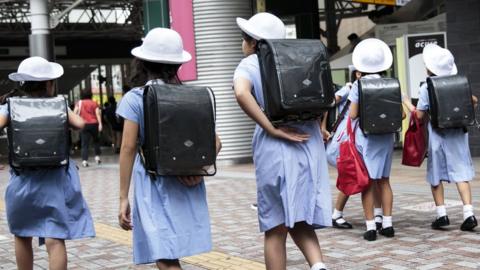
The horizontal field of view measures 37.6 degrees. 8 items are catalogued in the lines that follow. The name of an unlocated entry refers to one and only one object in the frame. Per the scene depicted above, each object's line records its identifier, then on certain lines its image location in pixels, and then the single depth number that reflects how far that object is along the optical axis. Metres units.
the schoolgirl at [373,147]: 5.98
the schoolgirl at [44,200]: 4.30
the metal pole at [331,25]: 27.06
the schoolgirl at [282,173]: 3.75
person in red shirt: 15.20
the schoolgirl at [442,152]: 6.25
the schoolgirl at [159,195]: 3.40
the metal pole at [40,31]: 16.77
